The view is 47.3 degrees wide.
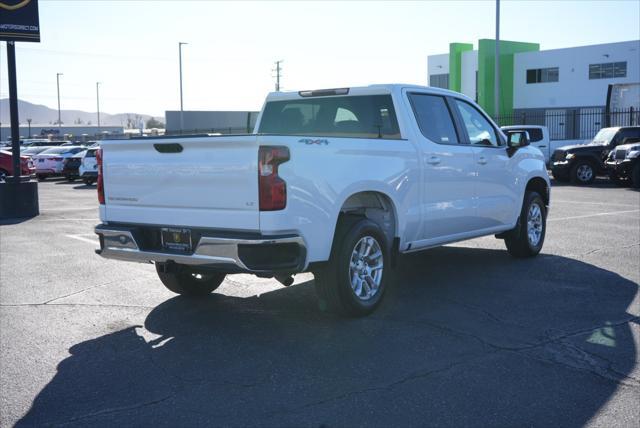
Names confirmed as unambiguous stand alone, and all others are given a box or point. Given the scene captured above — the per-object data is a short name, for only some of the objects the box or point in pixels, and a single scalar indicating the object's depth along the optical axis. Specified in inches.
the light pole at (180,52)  2367.1
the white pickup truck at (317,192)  217.6
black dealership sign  583.8
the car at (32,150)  1457.9
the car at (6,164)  843.4
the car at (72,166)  1172.5
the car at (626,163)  835.4
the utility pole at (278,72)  3533.5
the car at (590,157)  925.2
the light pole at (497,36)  1413.9
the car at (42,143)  1854.1
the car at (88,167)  1057.5
